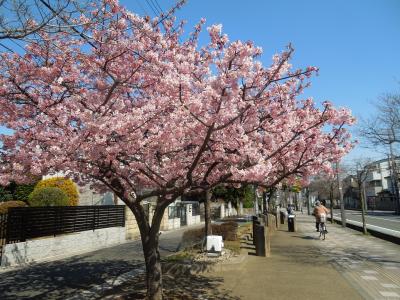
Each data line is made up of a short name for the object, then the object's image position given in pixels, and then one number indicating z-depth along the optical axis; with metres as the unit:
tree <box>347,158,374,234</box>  21.83
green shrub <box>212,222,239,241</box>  14.37
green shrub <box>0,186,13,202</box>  23.76
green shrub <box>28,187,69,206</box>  16.78
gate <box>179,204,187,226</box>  29.94
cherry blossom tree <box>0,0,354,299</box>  5.20
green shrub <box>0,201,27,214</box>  14.97
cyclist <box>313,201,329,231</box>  18.10
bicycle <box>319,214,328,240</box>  17.58
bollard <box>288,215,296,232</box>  22.51
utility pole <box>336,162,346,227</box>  24.05
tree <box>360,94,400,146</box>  12.95
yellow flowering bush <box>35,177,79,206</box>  20.48
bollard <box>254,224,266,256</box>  11.53
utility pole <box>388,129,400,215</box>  12.95
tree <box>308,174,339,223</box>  57.82
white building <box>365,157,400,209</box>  68.69
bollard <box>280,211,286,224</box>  32.22
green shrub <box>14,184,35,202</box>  24.11
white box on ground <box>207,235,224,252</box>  10.59
